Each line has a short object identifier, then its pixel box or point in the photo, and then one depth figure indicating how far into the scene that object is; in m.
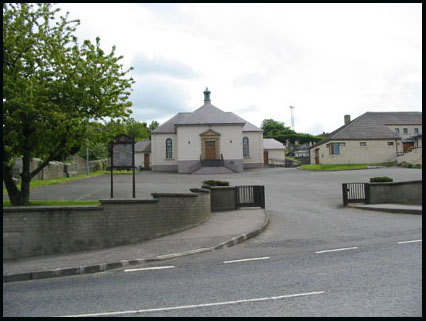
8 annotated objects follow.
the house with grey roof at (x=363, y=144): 47.34
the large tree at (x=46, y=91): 11.51
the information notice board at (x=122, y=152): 14.99
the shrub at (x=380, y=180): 20.97
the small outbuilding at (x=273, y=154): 61.02
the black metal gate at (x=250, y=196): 19.14
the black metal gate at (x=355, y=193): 20.02
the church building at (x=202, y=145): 45.38
